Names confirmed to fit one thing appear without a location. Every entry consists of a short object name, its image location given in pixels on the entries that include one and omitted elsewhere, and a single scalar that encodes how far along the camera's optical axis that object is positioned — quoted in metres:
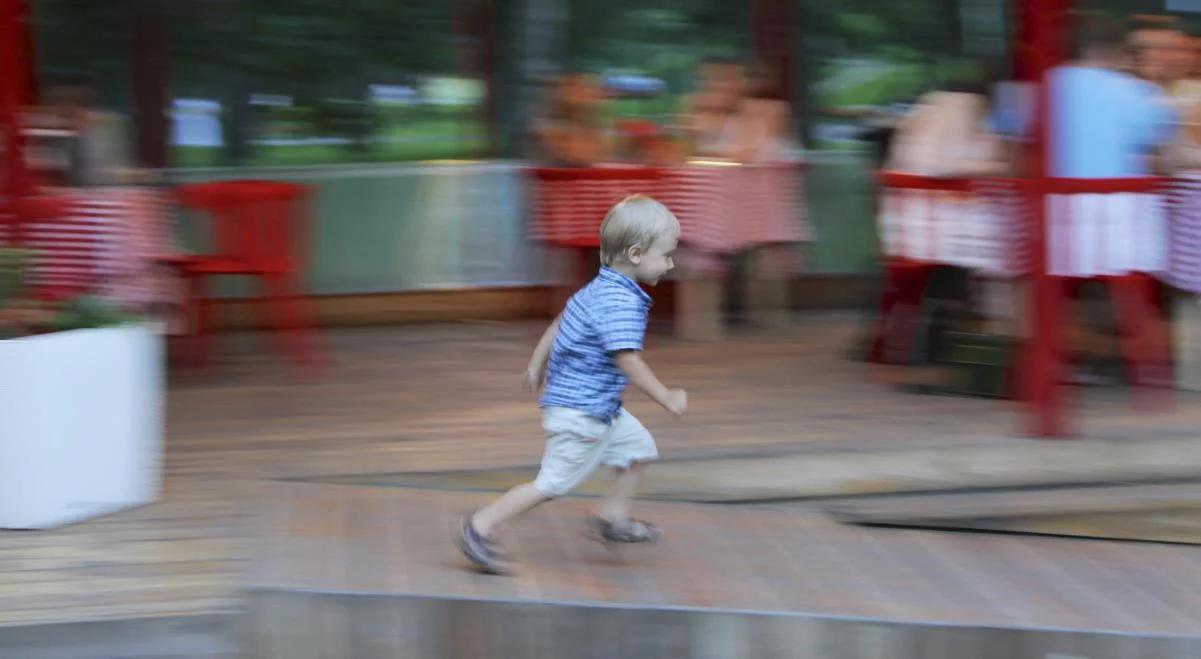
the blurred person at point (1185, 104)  6.79
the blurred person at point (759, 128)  8.73
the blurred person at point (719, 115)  8.80
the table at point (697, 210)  8.53
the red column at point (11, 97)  5.80
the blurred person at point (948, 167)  7.09
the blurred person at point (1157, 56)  7.27
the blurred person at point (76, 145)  7.81
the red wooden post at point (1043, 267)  5.72
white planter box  5.26
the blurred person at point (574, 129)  8.72
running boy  4.55
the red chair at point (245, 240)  7.73
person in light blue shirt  6.41
